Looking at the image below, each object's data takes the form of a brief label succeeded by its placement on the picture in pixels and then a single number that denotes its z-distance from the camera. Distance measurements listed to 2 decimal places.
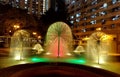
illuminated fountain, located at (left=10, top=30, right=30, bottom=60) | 7.55
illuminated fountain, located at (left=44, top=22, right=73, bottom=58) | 9.09
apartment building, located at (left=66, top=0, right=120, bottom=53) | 24.89
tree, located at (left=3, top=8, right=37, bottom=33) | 14.08
